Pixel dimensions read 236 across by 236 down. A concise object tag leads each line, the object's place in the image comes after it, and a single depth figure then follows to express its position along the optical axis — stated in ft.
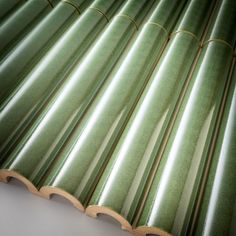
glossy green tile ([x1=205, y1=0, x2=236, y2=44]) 1.58
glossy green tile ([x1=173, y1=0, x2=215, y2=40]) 1.65
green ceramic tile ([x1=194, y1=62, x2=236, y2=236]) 0.94
